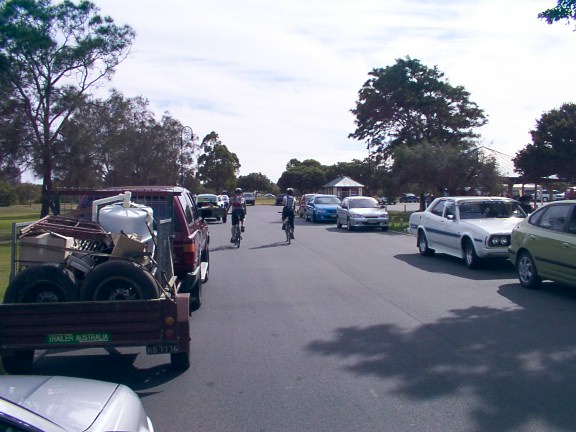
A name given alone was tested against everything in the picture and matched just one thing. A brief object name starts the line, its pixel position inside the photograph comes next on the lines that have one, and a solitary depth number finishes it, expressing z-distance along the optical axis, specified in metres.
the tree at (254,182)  113.06
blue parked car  34.66
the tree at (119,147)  34.72
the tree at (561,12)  11.91
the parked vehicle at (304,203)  38.91
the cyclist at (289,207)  21.08
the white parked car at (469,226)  13.41
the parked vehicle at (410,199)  87.11
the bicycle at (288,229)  21.20
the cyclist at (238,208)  19.72
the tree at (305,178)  90.94
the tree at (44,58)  32.88
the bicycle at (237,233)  20.03
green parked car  10.02
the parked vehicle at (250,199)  71.94
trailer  5.78
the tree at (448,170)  32.34
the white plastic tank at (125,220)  6.96
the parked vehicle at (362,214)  27.34
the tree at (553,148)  31.22
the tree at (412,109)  43.56
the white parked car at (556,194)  67.10
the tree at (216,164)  70.06
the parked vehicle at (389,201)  65.84
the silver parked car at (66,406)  2.95
